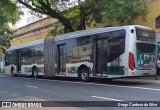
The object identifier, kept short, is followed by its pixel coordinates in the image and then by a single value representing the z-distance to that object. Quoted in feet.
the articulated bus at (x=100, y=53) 62.03
